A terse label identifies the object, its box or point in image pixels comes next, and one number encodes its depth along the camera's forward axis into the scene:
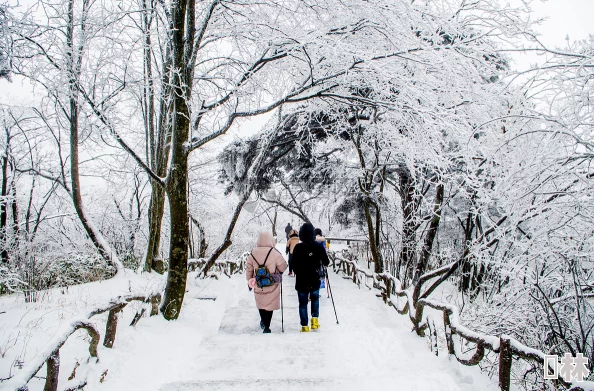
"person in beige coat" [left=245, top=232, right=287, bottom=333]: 5.55
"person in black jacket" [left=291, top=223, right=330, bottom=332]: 5.83
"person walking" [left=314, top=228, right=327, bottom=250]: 11.44
